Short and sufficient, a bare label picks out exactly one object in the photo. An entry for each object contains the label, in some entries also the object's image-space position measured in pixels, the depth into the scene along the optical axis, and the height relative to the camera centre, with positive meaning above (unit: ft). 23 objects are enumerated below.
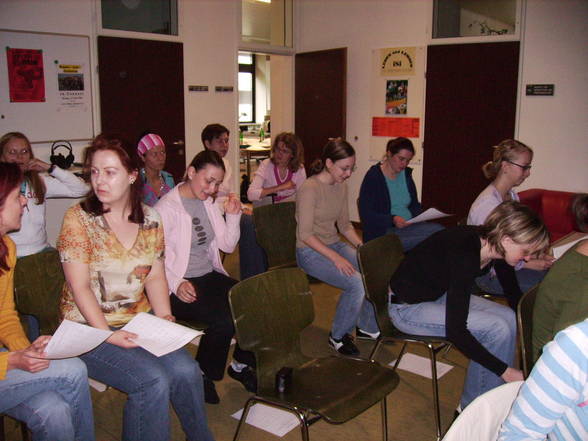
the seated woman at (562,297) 6.58 -1.94
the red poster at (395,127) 21.54 +0.13
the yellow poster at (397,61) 21.08 +2.59
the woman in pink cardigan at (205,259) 9.10 -2.20
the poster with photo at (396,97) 21.56 +1.27
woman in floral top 6.83 -2.05
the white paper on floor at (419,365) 10.73 -4.49
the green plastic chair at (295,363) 6.91 -3.23
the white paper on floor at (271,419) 8.75 -4.56
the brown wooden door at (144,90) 18.69 +1.29
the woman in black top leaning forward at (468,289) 7.48 -2.30
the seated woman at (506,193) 10.69 -1.22
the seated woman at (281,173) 14.89 -1.16
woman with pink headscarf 12.32 -0.67
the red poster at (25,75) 16.19 +1.48
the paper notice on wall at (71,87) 17.42 +1.23
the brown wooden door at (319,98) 23.09 +1.32
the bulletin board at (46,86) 16.17 +1.22
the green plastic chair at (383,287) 8.65 -2.49
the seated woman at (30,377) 6.06 -2.71
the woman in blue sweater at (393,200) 13.15 -1.66
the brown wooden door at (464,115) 19.22 +0.57
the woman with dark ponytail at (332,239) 11.15 -2.23
